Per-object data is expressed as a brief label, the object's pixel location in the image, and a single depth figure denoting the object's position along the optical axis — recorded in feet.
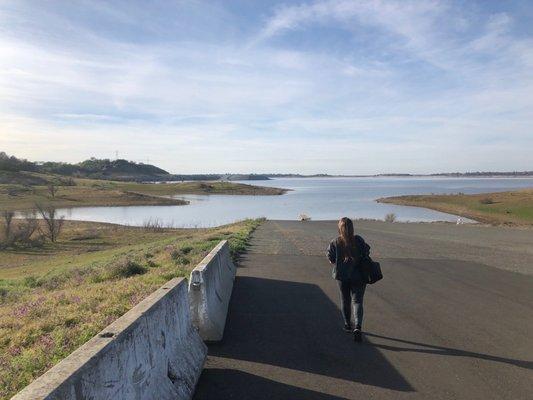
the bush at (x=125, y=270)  41.01
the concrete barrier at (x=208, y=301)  22.38
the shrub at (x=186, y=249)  51.11
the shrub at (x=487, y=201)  212.15
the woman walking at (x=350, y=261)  23.07
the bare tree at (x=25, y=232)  130.62
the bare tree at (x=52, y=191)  306.31
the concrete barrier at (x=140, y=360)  10.07
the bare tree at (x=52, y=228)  137.80
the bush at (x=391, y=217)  145.98
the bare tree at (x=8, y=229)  126.53
